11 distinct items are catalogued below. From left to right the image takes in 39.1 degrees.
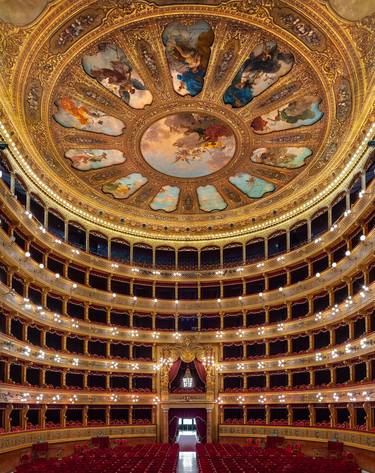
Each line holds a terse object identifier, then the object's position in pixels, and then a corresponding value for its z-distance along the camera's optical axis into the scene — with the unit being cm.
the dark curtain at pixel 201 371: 3894
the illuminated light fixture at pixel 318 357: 3167
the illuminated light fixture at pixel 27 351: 2774
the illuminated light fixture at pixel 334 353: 2976
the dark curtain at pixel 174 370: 3891
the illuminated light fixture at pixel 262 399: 3603
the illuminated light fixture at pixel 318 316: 3226
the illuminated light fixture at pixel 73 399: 3281
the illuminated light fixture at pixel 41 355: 2978
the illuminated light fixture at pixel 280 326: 3597
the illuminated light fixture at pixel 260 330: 3744
